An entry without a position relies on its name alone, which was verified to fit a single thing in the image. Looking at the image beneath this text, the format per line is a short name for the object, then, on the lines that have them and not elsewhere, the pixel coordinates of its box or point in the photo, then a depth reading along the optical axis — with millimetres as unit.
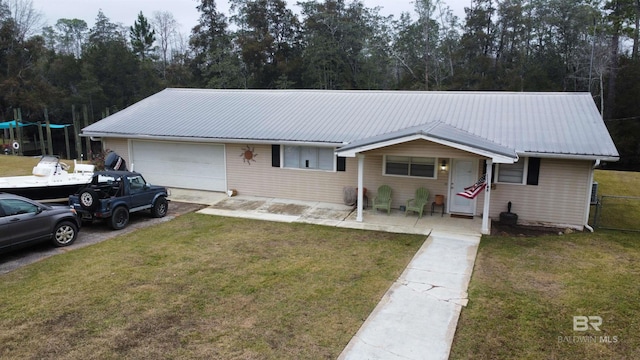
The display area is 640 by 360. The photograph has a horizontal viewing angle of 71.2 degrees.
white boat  12109
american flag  11539
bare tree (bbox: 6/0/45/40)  42206
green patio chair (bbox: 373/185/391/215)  13734
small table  13537
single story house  12422
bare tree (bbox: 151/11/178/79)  65562
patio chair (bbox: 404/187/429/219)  13406
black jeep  11251
